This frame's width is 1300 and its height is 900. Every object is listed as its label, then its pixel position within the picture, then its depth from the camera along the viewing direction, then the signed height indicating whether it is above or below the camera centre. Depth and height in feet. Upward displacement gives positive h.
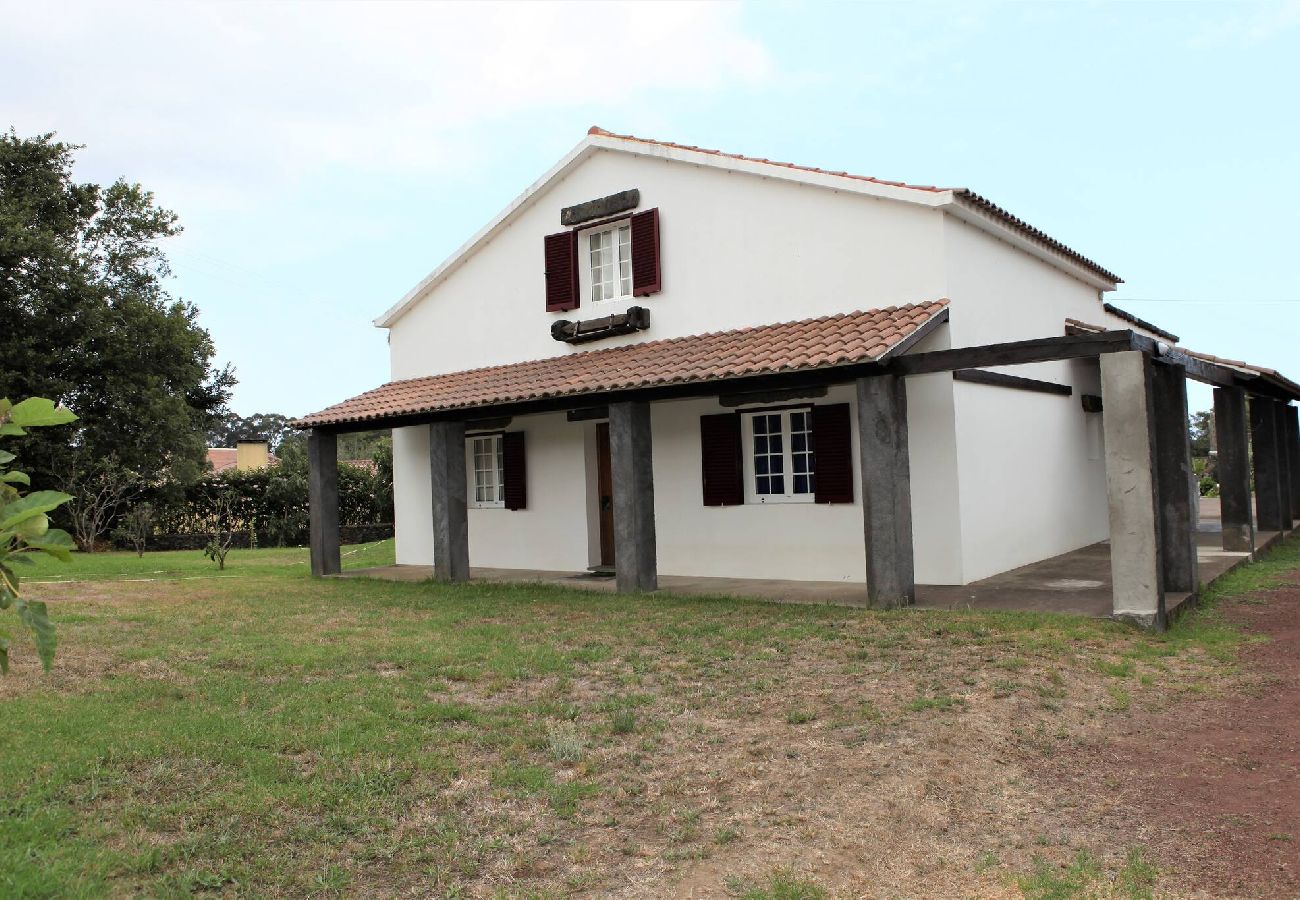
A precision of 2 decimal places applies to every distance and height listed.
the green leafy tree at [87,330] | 73.41 +15.44
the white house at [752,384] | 33.88 +4.04
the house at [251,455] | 107.61 +6.46
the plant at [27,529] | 6.39 -0.07
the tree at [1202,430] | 111.55 +5.54
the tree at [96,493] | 67.62 +1.74
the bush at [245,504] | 74.55 +0.55
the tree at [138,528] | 64.22 -0.94
